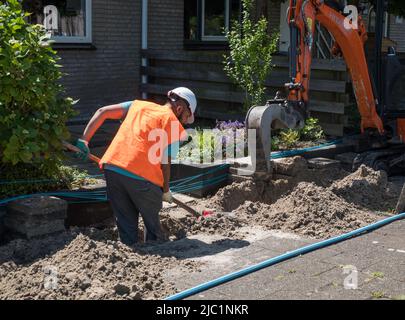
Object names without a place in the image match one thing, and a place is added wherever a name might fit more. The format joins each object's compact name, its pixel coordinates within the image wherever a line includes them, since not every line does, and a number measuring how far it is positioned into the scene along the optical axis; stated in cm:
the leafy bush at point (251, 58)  1055
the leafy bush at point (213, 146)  864
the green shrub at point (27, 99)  605
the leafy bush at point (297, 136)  947
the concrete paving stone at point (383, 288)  504
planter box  812
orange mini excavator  804
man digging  605
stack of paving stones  596
